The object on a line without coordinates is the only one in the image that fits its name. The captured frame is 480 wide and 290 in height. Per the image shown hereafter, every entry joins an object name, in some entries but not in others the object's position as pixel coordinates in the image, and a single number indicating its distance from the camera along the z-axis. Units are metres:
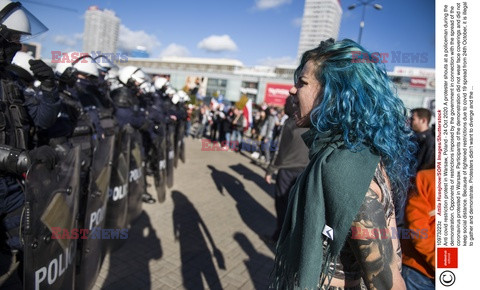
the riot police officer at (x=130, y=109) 5.38
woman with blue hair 1.02
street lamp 14.23
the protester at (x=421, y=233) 2.10
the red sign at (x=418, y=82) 44.89
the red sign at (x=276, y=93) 41.78
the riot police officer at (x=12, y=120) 2.35
